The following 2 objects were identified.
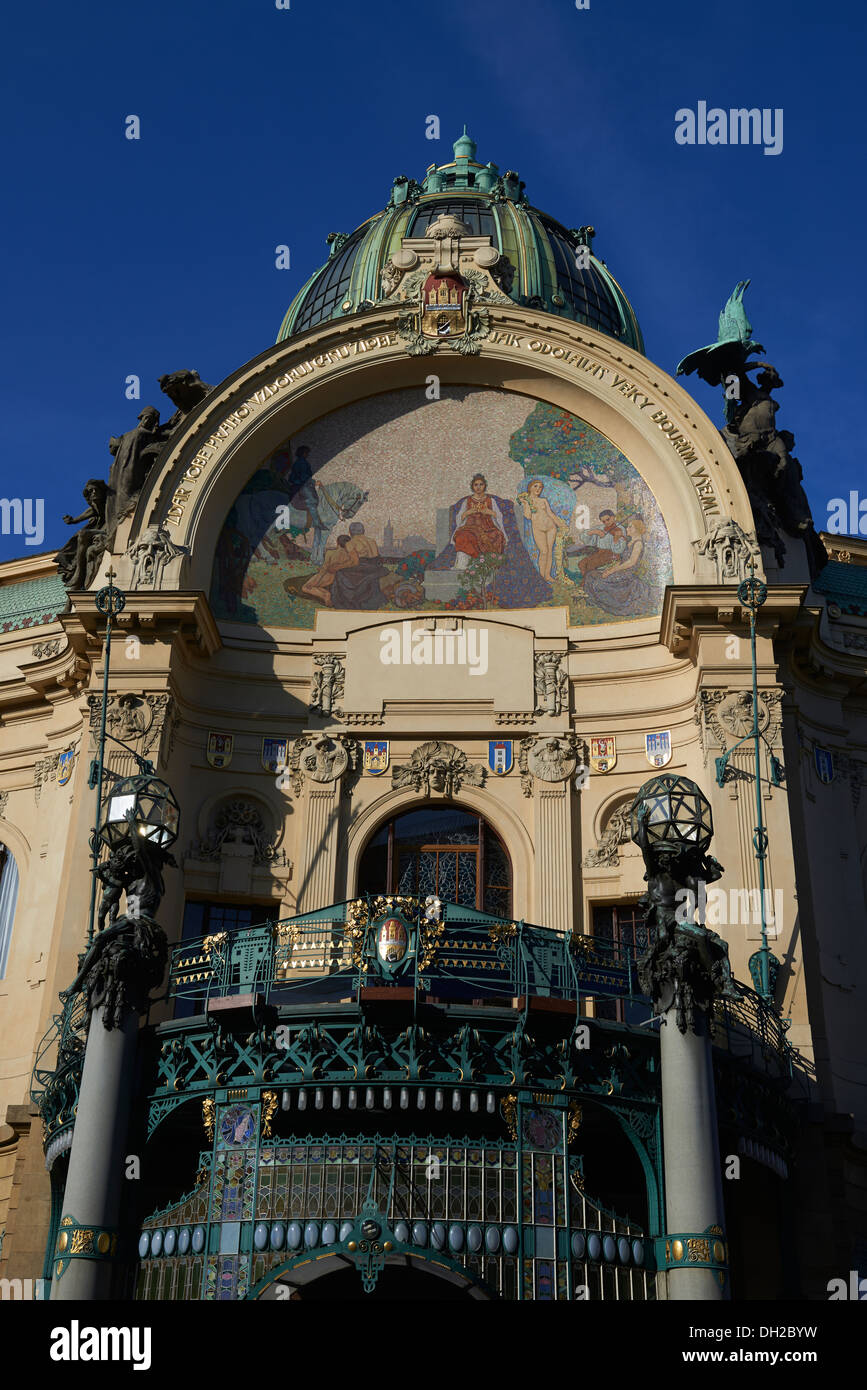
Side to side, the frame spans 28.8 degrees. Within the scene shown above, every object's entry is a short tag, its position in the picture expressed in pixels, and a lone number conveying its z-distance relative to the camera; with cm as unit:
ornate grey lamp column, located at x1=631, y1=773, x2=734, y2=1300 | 1619
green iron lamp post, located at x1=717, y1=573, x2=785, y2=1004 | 2038
